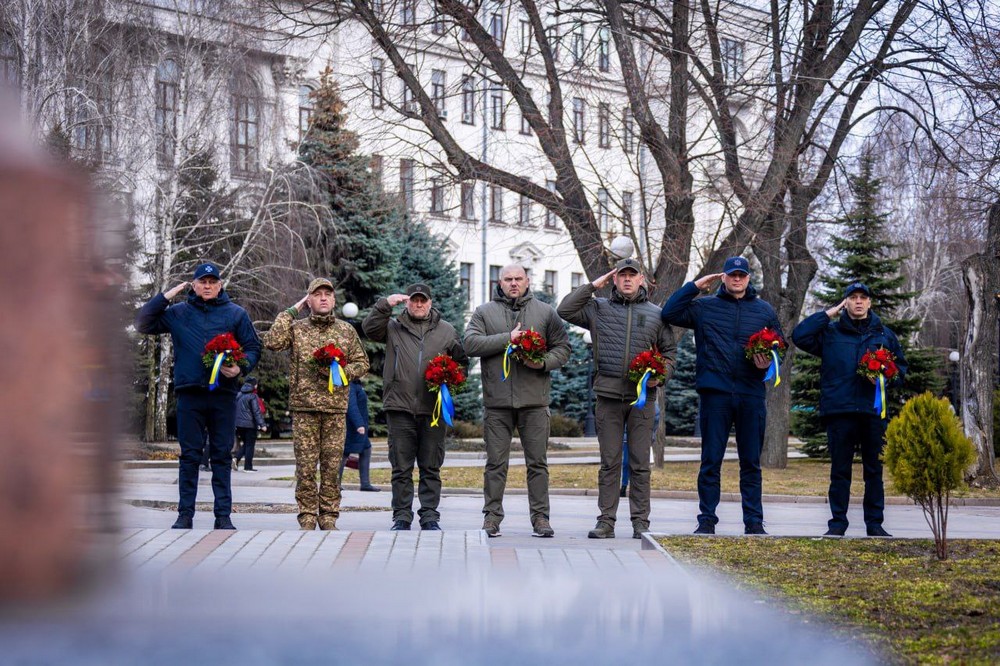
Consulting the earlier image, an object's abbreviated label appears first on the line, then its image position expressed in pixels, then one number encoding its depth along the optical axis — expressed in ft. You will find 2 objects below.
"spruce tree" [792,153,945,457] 101.71
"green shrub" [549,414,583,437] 149.89
